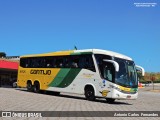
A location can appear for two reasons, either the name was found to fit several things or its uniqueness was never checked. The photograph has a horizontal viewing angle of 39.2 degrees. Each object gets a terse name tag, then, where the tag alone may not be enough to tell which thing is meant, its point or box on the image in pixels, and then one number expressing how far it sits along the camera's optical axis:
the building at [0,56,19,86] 31.50
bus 14.16
